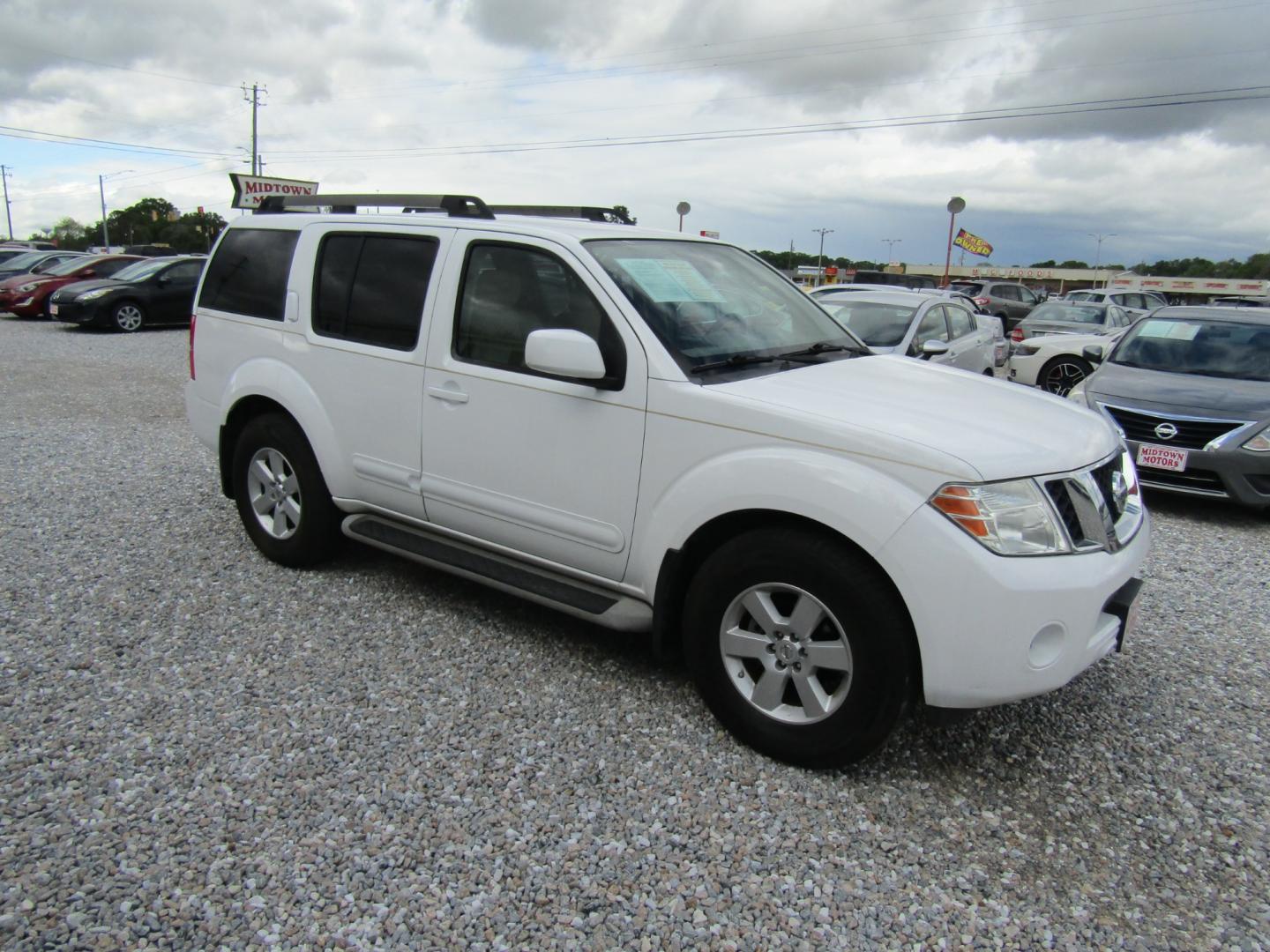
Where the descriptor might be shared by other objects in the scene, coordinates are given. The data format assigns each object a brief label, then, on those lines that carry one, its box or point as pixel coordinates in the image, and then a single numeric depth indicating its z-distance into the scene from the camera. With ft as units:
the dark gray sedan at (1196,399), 20.57
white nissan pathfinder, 8.68
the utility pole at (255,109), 169.68
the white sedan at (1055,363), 35.17
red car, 62.95
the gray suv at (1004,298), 80.53
